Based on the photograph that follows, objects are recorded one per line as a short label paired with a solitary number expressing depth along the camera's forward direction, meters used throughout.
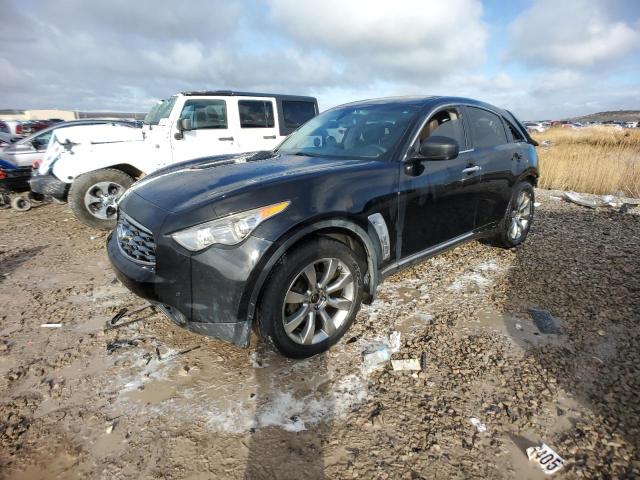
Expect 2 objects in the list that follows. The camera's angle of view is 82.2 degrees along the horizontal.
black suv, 2.07
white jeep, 5.36
